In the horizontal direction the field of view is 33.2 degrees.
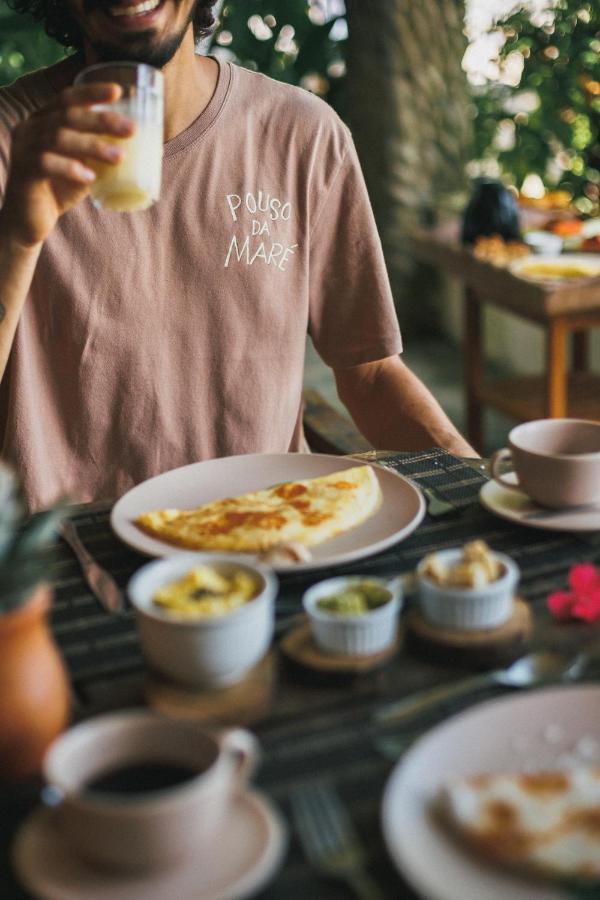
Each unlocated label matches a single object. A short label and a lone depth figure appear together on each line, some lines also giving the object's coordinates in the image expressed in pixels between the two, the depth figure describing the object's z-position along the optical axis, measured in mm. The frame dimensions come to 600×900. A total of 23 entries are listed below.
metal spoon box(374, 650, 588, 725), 824
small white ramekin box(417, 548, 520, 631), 898
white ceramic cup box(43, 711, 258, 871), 622
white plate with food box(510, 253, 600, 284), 2955
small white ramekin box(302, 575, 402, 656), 870
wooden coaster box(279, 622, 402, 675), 867
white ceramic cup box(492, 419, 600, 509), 1146
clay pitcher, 739
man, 1659
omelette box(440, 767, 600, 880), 632
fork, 651
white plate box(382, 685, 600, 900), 630
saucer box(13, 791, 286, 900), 626
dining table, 709
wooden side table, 2904
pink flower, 939
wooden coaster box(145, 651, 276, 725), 822
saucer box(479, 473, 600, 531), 1141
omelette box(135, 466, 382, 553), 1155
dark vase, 3320
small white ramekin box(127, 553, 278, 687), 827
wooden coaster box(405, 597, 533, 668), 880
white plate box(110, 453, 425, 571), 1133
